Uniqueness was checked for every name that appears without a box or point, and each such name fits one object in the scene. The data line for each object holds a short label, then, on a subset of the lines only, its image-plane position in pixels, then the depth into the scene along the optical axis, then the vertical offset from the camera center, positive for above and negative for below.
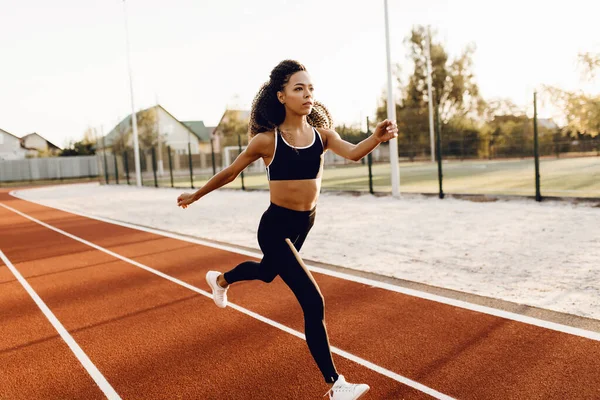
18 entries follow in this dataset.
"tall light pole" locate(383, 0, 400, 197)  15.91 +1.28
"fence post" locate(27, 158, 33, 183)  51.41 +0.28
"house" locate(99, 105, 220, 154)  48.78 +3.95
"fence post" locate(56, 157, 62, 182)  52.31 +0.04
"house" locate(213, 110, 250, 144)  55.29 +4.37
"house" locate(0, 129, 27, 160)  68.75 +4.00
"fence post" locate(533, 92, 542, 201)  12.78 -0.14
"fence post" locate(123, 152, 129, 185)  34.53 +0.64
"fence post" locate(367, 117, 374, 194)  16.99 -0.43
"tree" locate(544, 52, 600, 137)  16.22 +1.33
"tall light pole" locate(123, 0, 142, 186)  31.42 +3.56
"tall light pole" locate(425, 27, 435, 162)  25.23 +0.55
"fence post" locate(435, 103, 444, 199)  14.99 +0.15
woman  3.36 -0.05
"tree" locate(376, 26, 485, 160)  62.22 +8.31
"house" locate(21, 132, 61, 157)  79.50 +4.91
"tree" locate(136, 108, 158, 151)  48.66 +3.62
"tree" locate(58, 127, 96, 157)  61.19 +3.10
